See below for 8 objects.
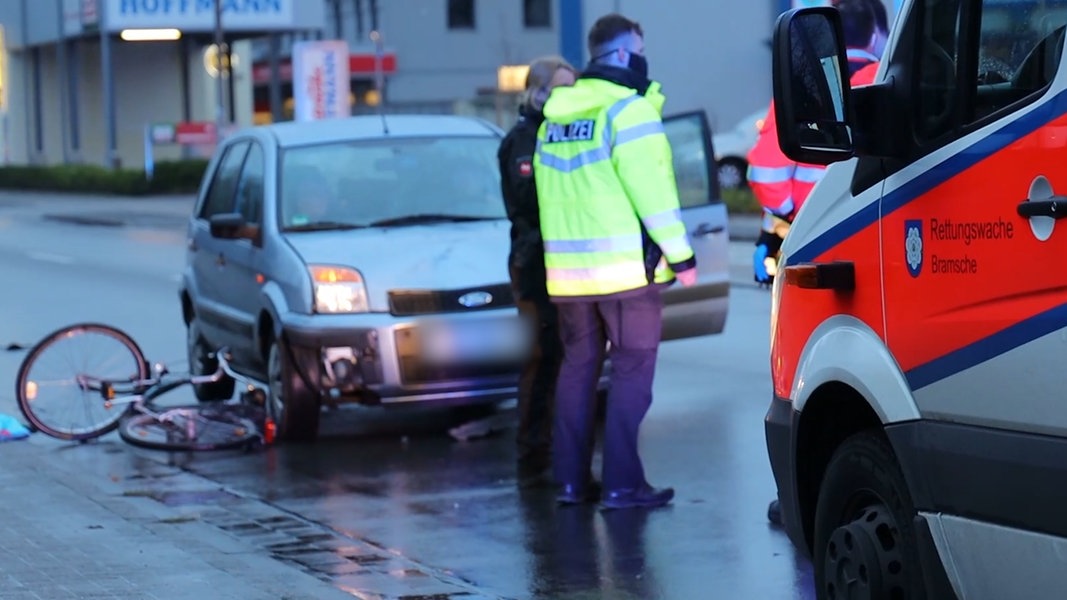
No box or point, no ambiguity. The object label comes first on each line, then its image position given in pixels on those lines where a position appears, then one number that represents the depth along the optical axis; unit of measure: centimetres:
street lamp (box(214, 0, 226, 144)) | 8574
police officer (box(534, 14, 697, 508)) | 1464
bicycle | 1969
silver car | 1862
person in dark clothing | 1677
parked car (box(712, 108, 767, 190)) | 7156
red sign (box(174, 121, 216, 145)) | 9787
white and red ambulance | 775
